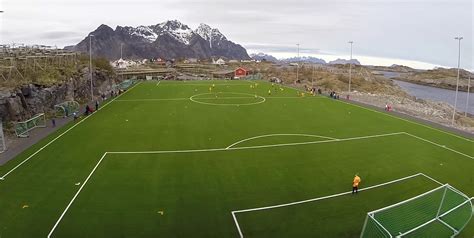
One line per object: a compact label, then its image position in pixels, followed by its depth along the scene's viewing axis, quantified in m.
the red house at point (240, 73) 102.81
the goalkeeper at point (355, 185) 18.91
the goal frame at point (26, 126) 29.36
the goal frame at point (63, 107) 38.25
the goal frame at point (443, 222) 13.36
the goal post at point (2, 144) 25.45
